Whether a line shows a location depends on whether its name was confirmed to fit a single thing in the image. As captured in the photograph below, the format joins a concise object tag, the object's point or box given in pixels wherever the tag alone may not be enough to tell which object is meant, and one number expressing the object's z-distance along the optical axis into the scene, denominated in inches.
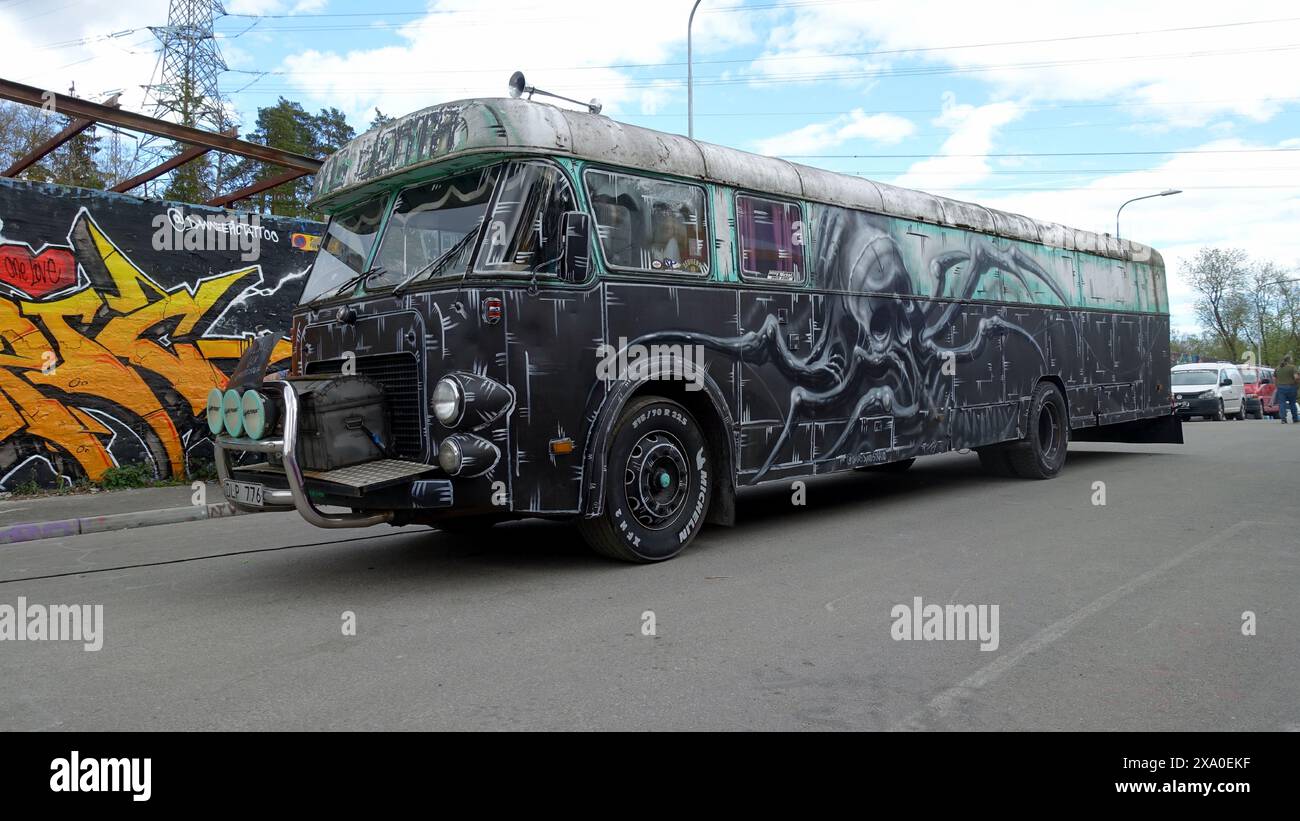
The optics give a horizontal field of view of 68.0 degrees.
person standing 935.7
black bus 224.1
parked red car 1215.6
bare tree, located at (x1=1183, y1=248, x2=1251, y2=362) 2723.9
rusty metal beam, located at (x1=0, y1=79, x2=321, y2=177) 404.8
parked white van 1107.3
